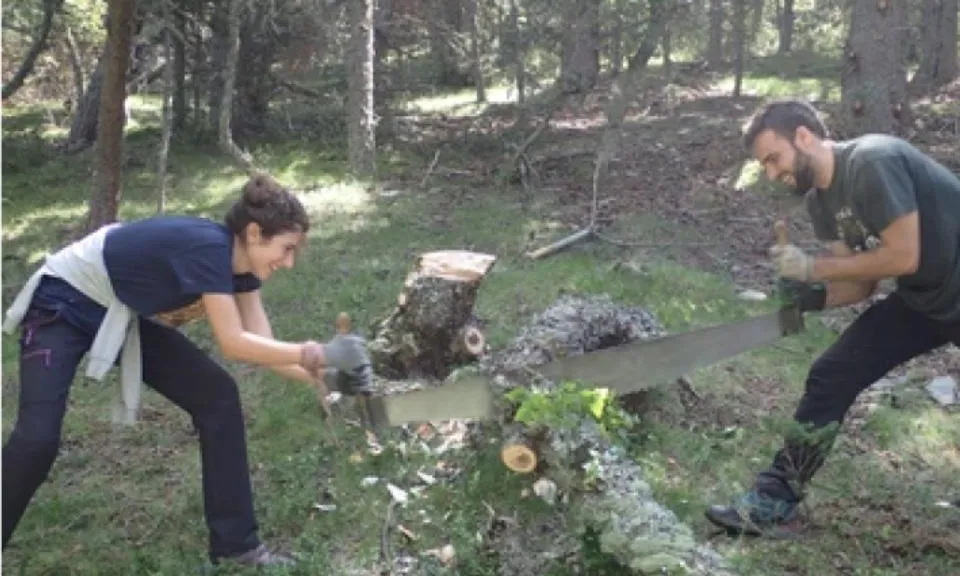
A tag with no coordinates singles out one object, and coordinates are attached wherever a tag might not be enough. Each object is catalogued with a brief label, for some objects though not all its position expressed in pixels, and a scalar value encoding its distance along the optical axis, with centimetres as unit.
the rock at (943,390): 617
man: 394
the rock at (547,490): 399
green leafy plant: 398
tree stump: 609
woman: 367
